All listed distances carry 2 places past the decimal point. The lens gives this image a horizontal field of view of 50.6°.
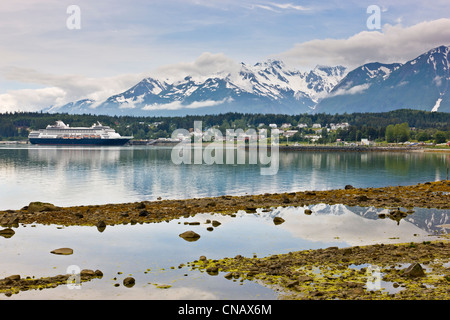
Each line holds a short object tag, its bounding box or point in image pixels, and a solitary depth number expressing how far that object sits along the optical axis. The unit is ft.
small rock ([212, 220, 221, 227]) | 108.14
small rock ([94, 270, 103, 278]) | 69.75
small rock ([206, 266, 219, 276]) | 70.28
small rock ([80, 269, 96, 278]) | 68.90
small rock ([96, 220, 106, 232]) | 104.83
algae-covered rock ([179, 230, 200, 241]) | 94.63
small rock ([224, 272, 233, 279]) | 67.92
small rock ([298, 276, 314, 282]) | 64.44
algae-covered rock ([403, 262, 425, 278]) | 64.90
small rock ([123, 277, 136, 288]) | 65.13
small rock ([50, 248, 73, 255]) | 83.49
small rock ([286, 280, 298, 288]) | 62.36
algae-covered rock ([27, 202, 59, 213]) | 121.30
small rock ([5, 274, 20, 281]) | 66.80
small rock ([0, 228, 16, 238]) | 97.81
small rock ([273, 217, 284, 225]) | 111.89
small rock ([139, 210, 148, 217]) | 118.32
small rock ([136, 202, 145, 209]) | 129.59
